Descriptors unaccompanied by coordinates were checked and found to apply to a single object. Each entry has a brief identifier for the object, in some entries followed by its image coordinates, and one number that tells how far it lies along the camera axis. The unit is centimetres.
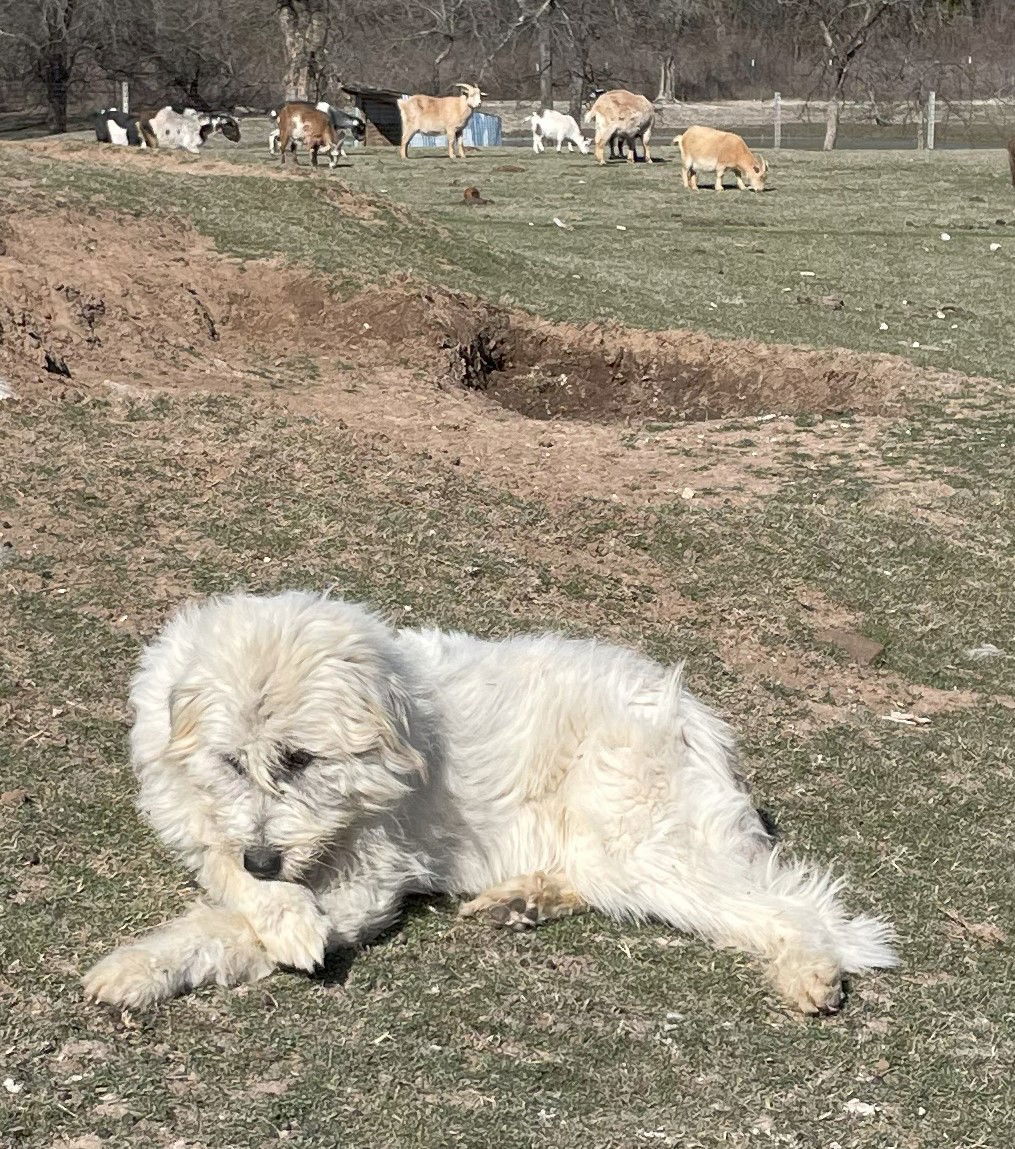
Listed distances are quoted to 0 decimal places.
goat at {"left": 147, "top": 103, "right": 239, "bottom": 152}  3441
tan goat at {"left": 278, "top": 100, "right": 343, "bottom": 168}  2948
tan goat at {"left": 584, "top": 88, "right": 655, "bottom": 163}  3231
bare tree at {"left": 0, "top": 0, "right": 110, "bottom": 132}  4950
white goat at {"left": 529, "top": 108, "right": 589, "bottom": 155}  3847
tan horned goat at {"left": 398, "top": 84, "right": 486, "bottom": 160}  3366
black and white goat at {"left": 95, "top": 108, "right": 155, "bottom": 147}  3312
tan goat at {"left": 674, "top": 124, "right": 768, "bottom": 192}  2695
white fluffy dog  343
